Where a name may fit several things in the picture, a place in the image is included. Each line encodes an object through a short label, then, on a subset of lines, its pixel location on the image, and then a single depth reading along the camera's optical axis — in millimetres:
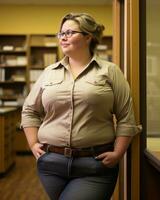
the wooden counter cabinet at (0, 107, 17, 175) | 4430
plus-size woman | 1597
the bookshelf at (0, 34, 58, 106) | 6547
